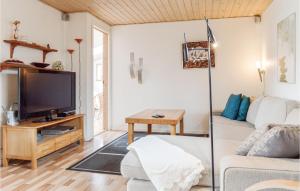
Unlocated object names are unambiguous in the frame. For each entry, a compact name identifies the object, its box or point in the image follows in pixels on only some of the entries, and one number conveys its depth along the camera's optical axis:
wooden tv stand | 3.09
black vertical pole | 1.72
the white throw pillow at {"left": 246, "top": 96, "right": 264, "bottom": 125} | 3.71
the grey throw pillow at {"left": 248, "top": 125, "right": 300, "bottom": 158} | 1.52
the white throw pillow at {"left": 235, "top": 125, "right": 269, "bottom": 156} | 1.73
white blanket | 1.86
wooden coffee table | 3.49
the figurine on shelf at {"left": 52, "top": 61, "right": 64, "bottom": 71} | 4.14
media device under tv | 3.67
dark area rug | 3.07
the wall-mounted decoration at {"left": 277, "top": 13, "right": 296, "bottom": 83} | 3.02
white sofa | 1.37
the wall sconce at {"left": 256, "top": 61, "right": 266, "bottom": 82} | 4.83
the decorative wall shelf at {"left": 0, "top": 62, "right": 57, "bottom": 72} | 3.14
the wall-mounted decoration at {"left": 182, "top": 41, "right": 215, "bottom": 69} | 5.16
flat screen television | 3.20
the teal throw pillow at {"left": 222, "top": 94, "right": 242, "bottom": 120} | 4.21
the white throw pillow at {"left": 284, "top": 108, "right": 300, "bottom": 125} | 2.27
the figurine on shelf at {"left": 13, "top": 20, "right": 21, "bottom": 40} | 3.41
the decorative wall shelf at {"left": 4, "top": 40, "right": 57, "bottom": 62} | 3.34
